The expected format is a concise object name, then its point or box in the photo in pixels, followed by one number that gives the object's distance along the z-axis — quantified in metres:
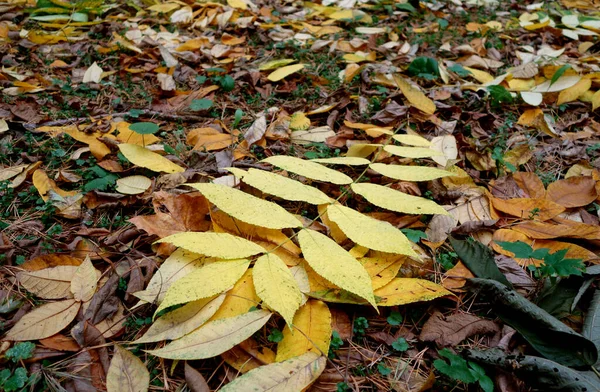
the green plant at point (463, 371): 0.34
